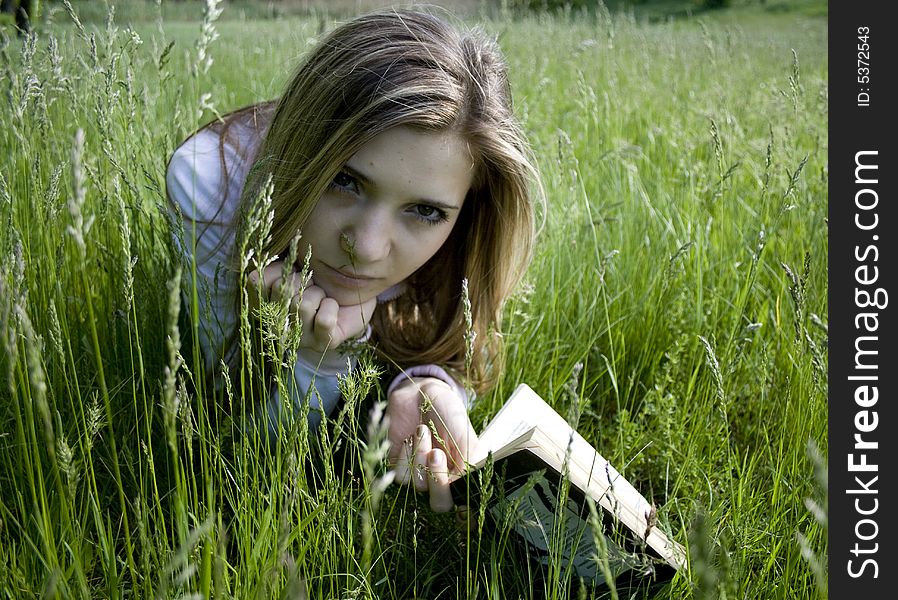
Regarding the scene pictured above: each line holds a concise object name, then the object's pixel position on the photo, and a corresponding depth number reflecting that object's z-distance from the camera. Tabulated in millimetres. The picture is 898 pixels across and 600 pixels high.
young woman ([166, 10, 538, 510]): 859
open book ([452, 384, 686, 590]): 747
